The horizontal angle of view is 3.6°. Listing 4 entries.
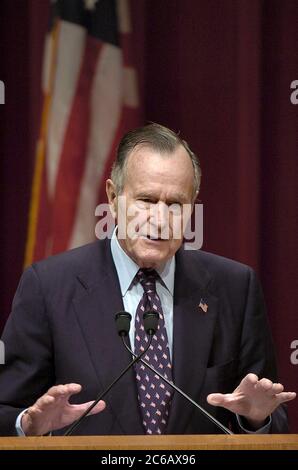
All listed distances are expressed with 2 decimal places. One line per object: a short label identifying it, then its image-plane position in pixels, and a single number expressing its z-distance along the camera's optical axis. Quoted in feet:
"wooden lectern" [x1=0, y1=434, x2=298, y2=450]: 24.60
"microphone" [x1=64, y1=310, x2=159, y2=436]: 25.64
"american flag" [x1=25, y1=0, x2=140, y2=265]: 27.93
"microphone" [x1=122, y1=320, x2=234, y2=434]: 25.45
